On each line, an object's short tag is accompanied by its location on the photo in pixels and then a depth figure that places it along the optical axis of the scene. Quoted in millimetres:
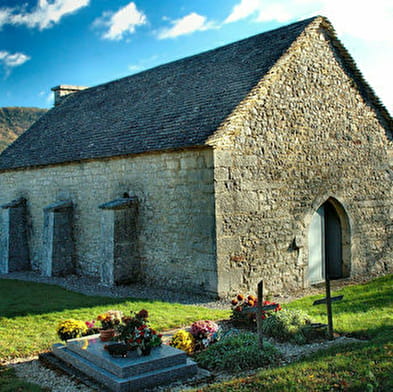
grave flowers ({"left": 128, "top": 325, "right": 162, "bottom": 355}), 7055
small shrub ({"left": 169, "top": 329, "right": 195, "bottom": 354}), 7926
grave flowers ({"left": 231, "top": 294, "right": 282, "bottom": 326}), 9445
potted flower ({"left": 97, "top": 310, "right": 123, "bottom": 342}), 8258
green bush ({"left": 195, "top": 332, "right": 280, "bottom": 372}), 7309
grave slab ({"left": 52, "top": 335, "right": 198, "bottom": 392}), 6590
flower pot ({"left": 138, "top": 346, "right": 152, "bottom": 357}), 7039
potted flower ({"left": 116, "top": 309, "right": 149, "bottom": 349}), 7334
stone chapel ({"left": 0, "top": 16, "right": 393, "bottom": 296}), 12242
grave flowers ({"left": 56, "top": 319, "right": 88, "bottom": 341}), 8398
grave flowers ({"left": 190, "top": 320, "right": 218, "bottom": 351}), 8234
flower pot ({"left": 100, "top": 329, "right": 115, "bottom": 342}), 7805
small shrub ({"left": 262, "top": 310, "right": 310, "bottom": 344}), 8586
